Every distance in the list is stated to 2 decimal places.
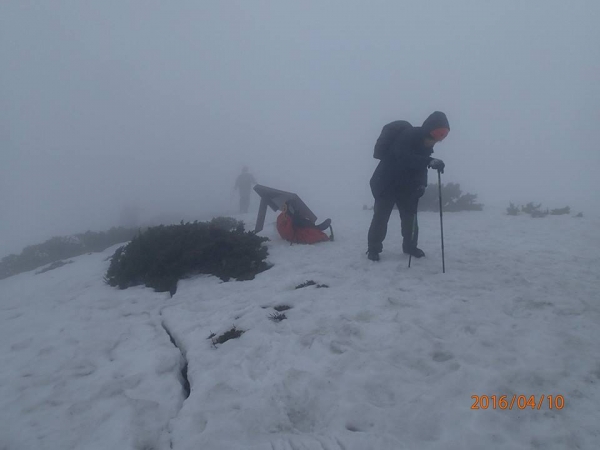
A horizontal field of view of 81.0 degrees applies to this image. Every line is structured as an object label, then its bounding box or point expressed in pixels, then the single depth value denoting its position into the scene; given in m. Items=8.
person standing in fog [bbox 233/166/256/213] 20.23
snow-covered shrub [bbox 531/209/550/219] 10.88
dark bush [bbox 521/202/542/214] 11.68
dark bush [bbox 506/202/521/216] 11.53
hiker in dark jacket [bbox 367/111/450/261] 5.64
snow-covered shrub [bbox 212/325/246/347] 3.76
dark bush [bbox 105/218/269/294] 6.14
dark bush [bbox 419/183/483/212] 13.95
